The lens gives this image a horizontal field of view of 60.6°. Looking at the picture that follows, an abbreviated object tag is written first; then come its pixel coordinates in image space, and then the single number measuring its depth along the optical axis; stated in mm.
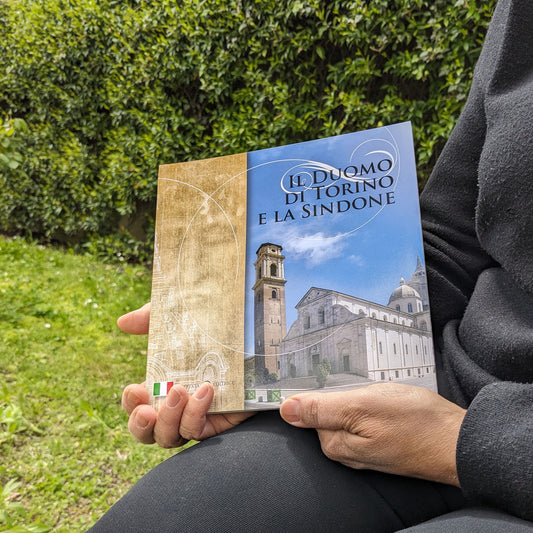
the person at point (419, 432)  620
